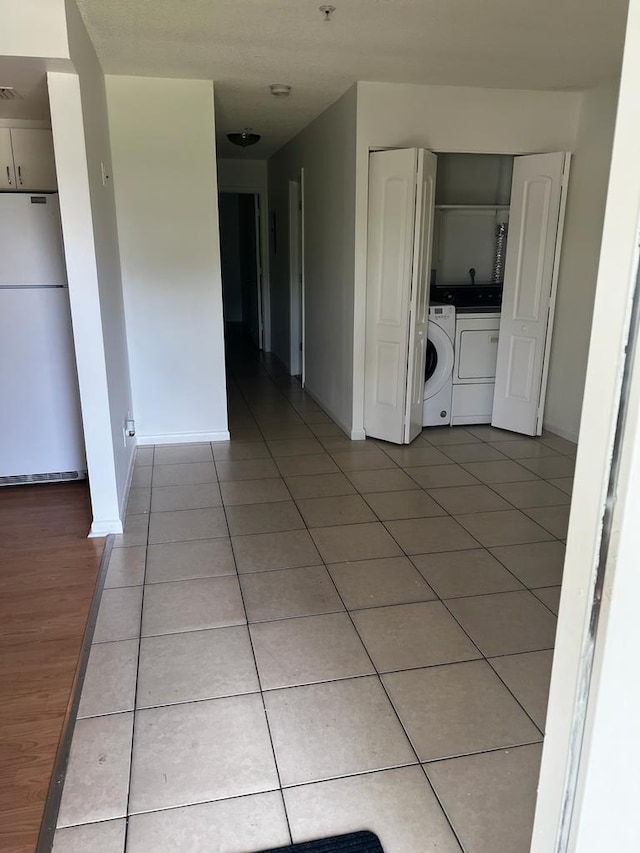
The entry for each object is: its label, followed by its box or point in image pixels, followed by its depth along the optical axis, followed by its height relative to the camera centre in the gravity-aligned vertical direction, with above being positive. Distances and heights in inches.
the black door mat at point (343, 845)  56.6 -52.7
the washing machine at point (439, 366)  182.1 -32.5
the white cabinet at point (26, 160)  136.3 +20.4
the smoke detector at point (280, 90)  154.9 +40.7
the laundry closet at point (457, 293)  160.7 -10.9
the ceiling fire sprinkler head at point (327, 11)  106.2 +41.0
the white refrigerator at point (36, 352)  130.7 -21.2
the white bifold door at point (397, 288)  156.3 -8.5
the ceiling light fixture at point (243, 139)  199.0 +36.5
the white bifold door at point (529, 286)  165.9 -8.3
